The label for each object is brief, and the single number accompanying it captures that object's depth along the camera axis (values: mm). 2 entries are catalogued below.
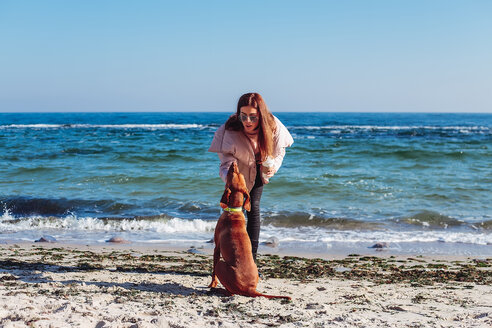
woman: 3910
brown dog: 3602
